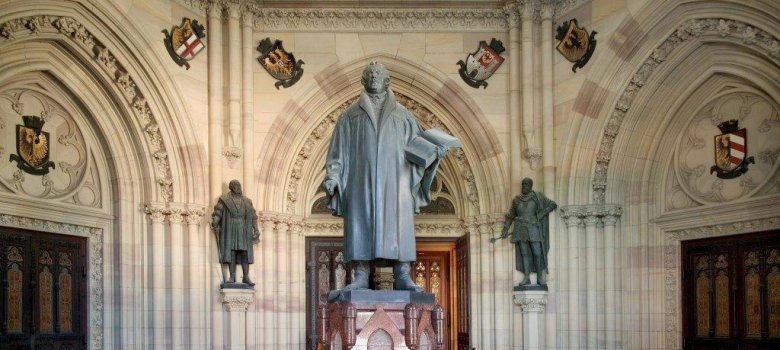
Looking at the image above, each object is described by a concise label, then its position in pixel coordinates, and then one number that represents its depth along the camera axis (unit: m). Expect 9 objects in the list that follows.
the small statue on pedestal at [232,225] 11.32
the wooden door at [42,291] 9.92
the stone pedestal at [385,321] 5.31
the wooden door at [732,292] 9.79
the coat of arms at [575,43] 11.52
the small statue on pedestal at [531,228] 11.52
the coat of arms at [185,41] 11.38
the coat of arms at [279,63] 12.30
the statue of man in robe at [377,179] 5.65
